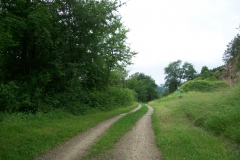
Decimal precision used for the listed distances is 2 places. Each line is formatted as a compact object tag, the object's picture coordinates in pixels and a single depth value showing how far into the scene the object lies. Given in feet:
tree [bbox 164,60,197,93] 316.81
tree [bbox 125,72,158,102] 273.44
